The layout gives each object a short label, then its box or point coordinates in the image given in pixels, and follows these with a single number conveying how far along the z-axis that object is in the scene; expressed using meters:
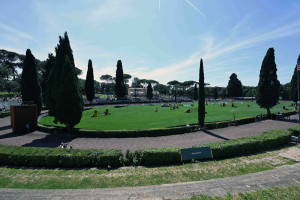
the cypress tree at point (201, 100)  23.26
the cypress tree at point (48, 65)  36.97
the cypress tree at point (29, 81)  28.72
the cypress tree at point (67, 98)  20.39
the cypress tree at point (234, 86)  84.37
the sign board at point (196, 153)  11.07
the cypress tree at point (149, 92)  74.19
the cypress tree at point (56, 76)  21.51
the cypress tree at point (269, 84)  30.02
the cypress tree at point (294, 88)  42.15
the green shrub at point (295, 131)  15.84
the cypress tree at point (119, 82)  62.44
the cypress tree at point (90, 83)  52.08
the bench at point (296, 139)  14.55
